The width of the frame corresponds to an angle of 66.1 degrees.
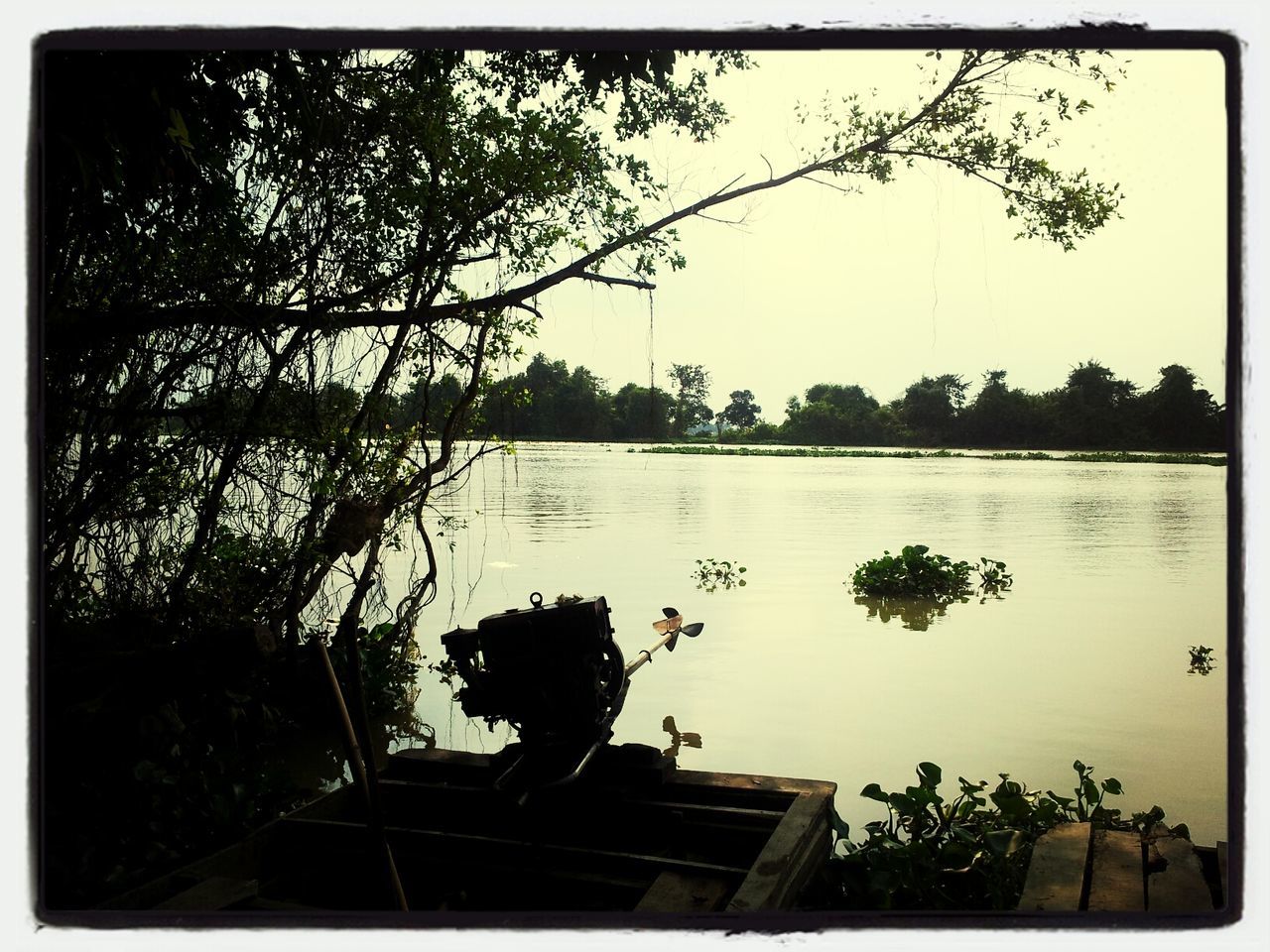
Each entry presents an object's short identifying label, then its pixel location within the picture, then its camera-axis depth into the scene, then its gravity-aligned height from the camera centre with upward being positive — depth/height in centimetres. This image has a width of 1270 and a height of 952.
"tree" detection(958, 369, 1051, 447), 2300 +81
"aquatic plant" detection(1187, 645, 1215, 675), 656 -147
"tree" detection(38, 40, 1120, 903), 342 +73
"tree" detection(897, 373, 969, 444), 2416 +113
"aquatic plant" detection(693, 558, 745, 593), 935 -122
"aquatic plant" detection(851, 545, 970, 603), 915 -121
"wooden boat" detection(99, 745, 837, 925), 258 -118
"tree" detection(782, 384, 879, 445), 2791 +94
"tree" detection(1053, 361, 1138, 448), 1944 +86
